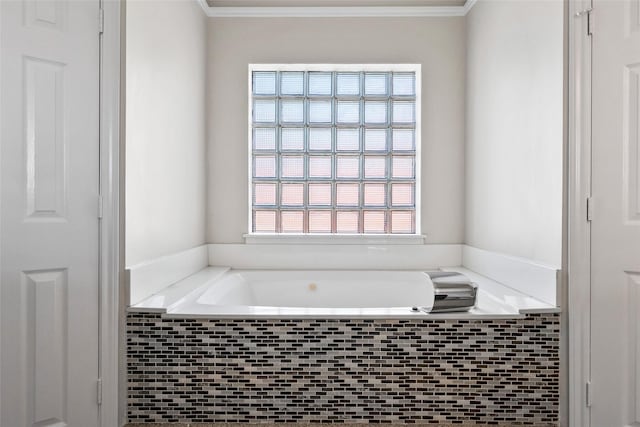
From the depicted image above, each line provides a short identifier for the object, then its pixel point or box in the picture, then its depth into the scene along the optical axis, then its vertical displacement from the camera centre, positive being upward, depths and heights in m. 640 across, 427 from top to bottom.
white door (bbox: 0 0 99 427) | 1.88 -0.01
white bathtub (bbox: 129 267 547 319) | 3.09 -0.50
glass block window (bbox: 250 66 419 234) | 3.83 +0.44
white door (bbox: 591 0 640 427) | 2.04 -0.02
